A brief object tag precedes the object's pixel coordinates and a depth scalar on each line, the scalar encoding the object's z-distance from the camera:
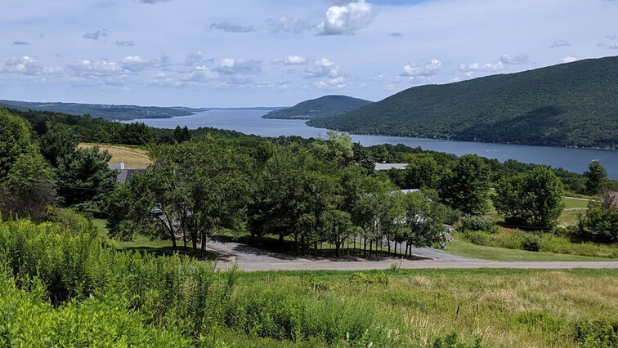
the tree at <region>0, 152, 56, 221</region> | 28.69
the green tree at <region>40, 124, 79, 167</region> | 51.34
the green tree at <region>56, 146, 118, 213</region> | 41.28
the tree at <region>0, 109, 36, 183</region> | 42.47
